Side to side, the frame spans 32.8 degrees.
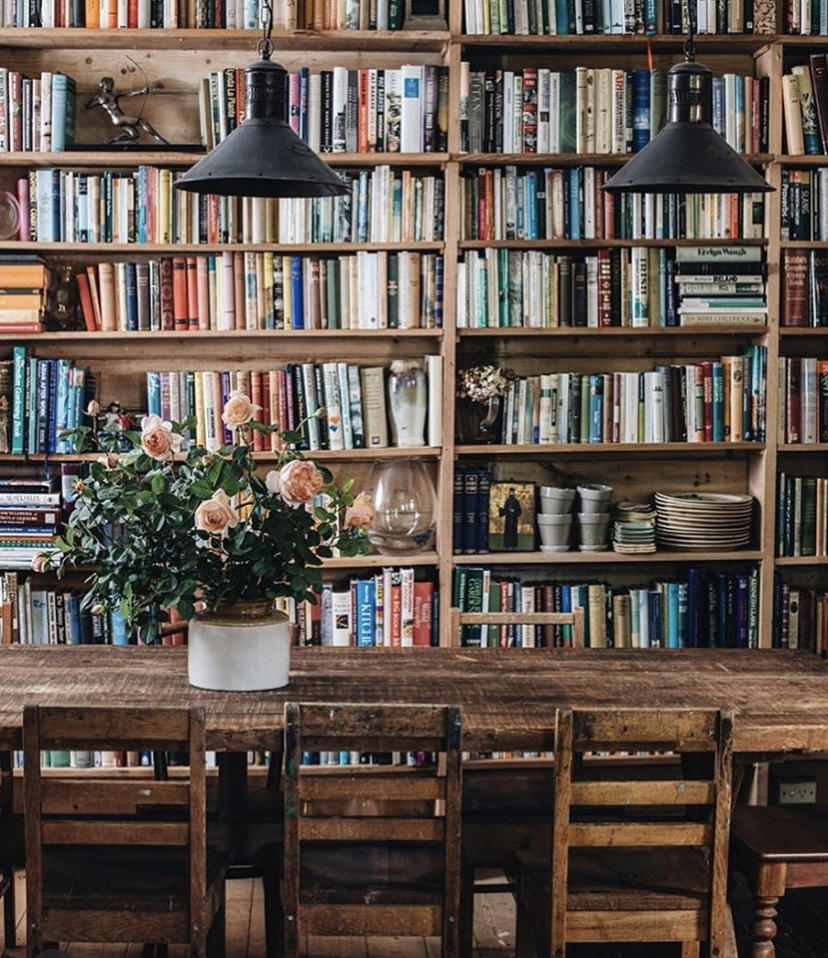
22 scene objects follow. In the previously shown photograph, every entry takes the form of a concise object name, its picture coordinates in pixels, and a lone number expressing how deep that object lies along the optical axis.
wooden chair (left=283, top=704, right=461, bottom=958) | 2.52
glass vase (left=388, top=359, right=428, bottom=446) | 4.39
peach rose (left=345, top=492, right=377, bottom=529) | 3.00
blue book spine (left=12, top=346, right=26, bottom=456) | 4.29
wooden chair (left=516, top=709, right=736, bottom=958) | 2.51
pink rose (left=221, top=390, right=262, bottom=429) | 2.83
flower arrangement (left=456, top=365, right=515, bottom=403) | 4.39
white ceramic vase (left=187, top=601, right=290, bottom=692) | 3.00
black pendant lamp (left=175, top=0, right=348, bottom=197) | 2.87
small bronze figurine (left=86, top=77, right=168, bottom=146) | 4.30
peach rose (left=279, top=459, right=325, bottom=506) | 2.82
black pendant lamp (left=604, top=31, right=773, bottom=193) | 3.07
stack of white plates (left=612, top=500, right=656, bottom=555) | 4.44
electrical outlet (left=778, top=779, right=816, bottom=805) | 4.53
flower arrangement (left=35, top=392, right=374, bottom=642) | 2.93
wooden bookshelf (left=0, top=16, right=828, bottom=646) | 4.30
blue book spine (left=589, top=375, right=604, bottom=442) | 4.45
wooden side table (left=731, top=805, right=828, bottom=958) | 2.84
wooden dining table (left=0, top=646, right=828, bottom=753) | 2.79
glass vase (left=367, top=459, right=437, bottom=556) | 4.41
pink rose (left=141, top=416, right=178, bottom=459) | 2.88
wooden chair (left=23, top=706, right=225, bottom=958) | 2.48
